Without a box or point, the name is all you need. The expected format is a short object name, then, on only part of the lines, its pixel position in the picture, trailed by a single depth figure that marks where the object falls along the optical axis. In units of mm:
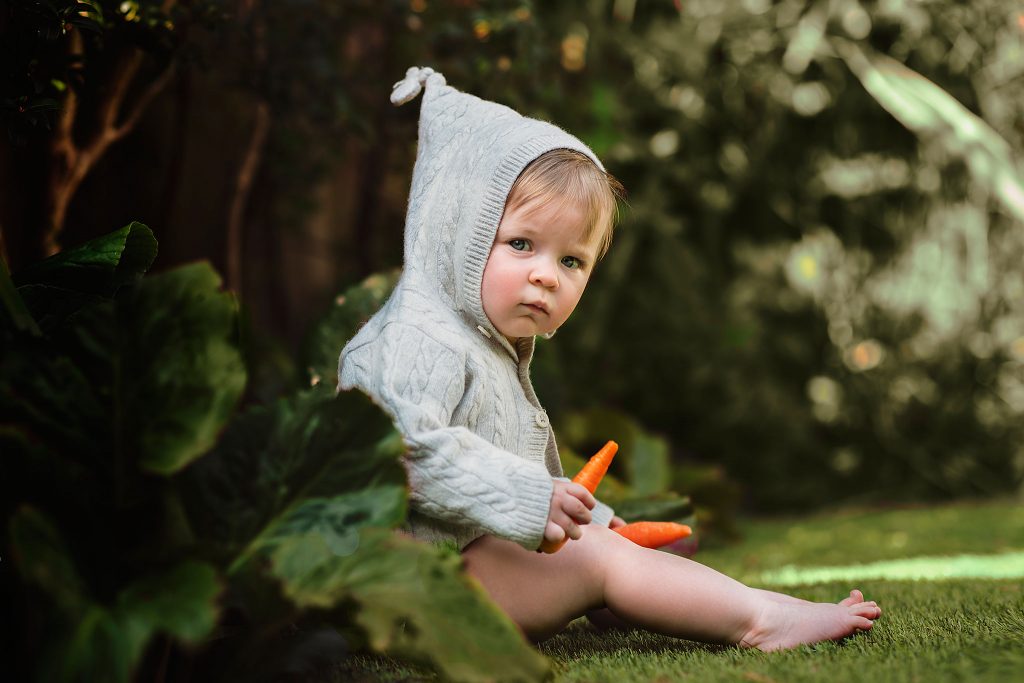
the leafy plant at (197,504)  1075
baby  1444
